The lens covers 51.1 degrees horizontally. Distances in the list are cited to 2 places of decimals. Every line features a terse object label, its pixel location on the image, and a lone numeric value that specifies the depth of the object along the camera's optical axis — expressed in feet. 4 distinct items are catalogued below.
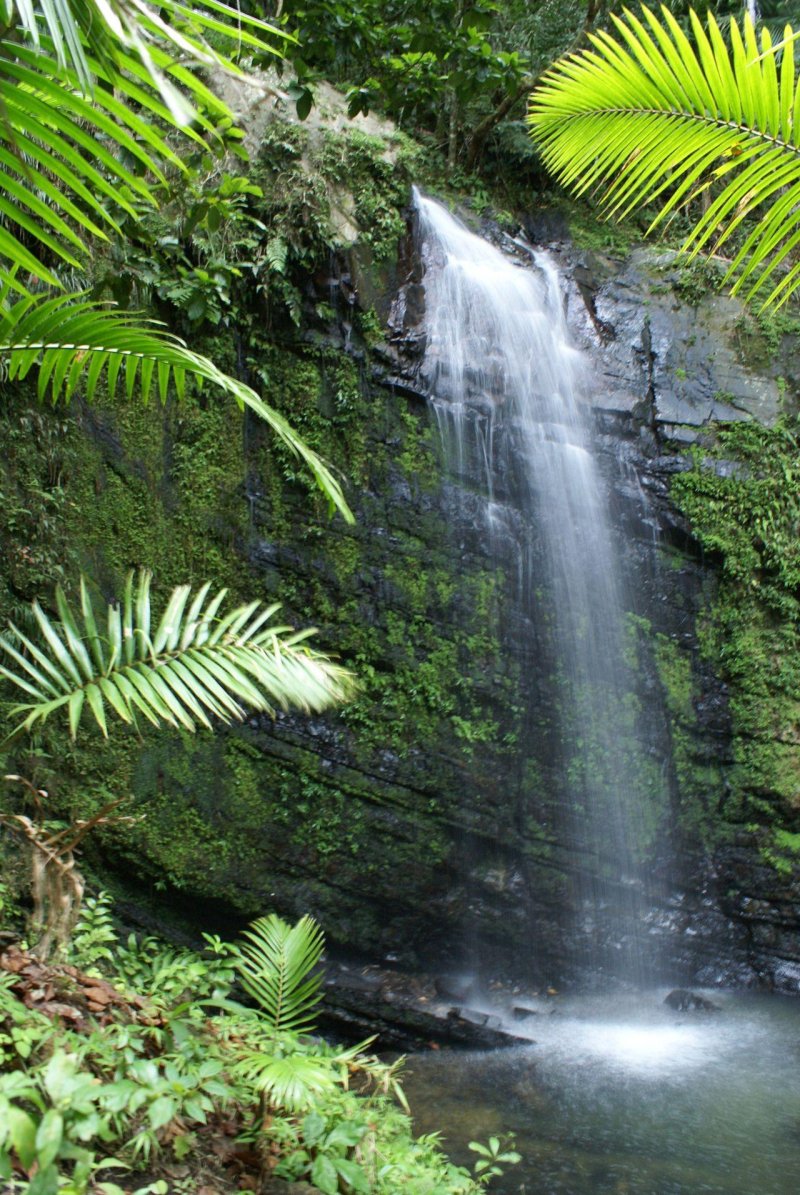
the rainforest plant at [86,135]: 4.09
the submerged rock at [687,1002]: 20.79
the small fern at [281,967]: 10.06
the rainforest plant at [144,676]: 7.70
